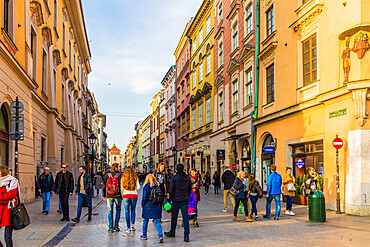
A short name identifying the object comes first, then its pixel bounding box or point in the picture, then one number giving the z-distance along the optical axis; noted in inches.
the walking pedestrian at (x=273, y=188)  518.9
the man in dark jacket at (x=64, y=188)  497.4
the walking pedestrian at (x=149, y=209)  362.6
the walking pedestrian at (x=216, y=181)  1083.9
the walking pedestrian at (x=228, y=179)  612.1
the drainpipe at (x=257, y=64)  898.1
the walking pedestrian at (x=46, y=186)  574.3
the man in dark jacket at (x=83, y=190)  482.9
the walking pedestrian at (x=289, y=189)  546.1
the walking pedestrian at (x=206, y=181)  1098.0
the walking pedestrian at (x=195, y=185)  454.3
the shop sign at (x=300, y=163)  703.7
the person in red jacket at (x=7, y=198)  274.2
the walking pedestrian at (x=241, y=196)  490.3
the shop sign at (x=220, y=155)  1121.4
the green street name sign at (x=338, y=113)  564.1
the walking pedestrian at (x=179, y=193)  371.6
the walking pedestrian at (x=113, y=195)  411.2
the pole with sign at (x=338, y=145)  540.4
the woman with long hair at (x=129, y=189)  408.5
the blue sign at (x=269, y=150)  794.6
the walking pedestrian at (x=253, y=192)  517.7
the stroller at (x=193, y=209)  437.4
